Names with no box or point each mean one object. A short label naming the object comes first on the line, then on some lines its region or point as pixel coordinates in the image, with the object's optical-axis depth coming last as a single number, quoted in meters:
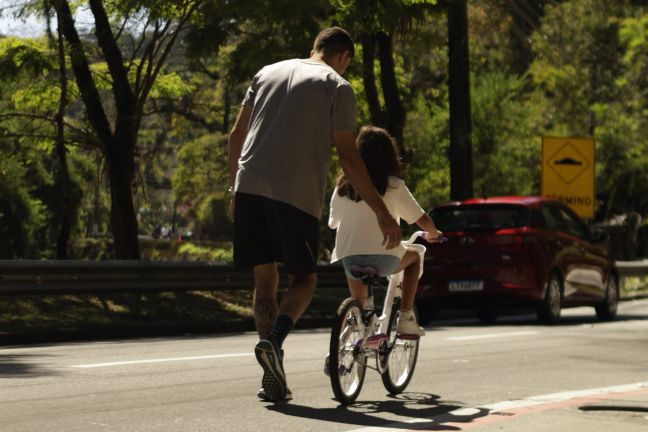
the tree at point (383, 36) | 20.77
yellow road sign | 27.00
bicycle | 7.86
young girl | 8.40
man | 7.65
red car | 17.95
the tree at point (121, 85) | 21.83
